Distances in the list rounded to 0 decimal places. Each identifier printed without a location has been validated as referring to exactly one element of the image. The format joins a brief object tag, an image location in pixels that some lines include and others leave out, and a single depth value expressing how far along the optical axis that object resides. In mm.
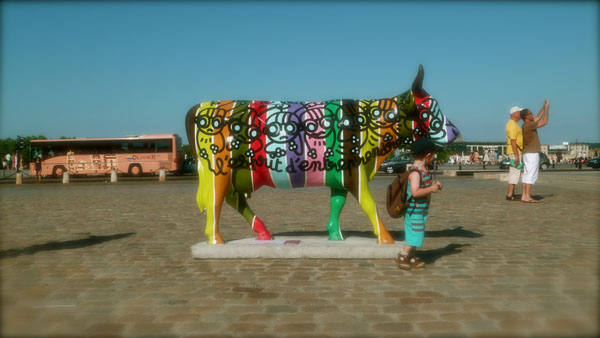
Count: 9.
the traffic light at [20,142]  28769
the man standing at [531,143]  11133
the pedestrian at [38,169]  26850
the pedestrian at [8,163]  47981
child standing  5145
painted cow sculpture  5832
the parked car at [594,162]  39094
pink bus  33938
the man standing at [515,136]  11328
